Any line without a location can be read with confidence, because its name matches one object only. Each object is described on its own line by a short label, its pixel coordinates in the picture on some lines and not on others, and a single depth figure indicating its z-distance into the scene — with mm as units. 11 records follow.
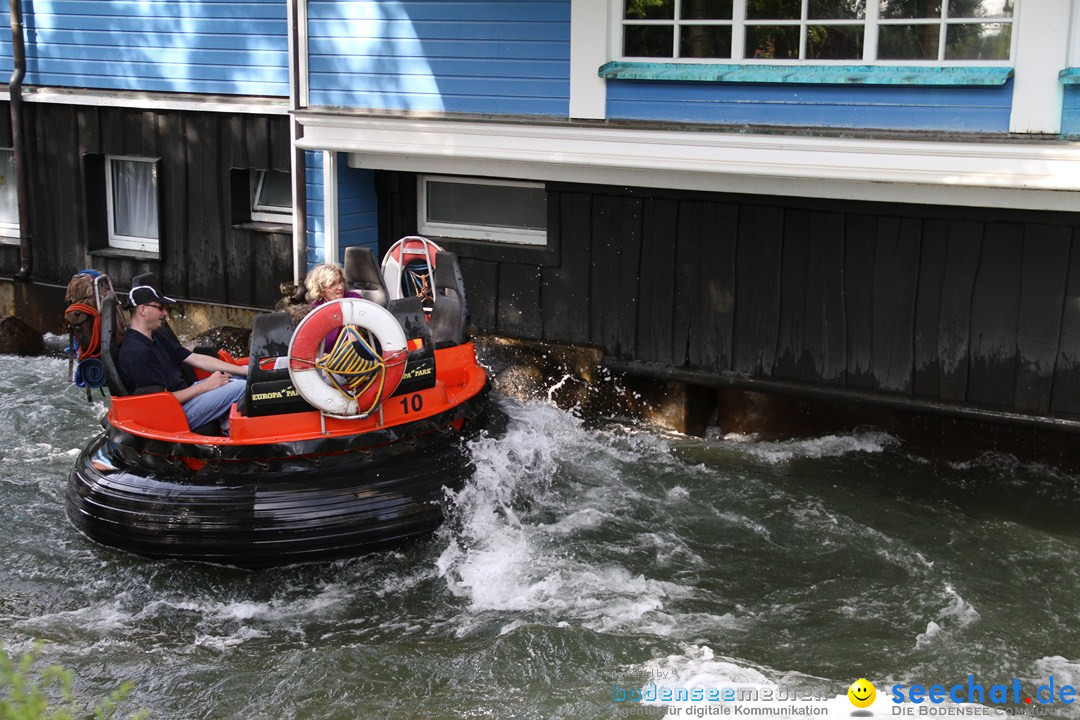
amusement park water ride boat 6516
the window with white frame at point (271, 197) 10641
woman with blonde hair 7297
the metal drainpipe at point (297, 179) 9516
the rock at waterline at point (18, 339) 10906
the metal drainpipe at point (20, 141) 10977
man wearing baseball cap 6766
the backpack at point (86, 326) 6777
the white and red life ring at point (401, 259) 8484
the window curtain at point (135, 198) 11117
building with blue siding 7312
